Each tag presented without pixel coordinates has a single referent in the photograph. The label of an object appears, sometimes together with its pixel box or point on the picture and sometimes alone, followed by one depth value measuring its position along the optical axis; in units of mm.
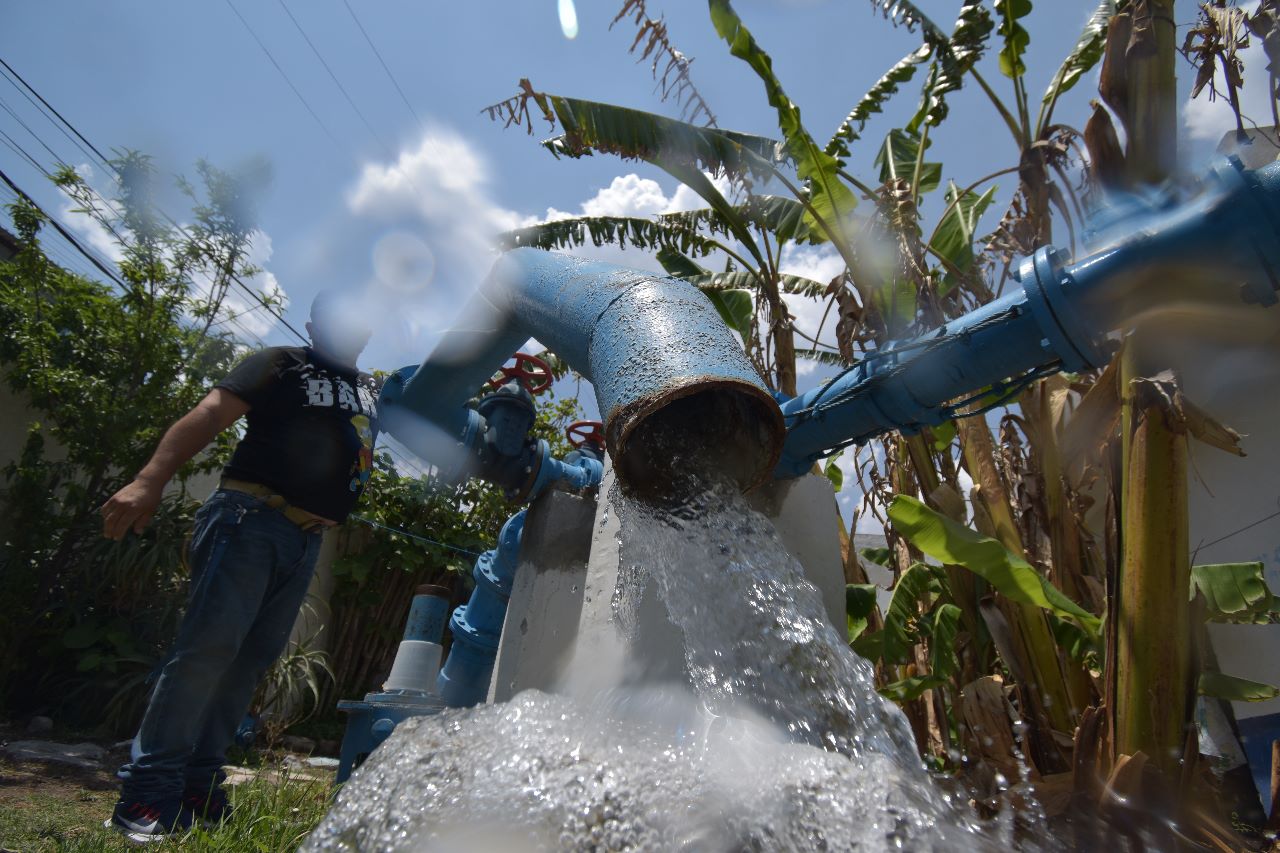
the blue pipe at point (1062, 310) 1469
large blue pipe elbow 1575
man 2133
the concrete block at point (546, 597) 2543
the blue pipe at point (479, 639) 3205
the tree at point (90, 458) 4961
